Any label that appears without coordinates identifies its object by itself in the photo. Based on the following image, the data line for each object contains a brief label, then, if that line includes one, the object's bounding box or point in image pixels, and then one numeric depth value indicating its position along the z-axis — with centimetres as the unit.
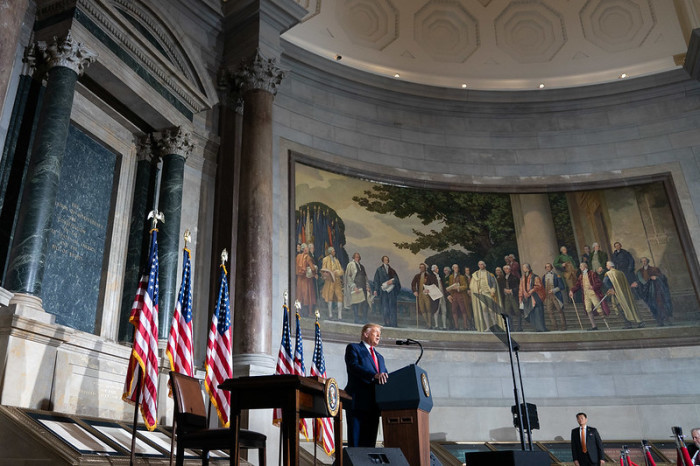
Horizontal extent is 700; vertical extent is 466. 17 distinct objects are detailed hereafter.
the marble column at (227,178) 1043
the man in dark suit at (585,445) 955
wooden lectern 552
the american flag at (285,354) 859
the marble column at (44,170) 705
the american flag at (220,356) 715
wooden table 474
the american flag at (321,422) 869
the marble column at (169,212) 925
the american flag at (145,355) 640
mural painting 1249
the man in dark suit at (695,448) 827
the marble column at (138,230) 898
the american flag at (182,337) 695
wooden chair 516
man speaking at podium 572
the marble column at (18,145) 754
